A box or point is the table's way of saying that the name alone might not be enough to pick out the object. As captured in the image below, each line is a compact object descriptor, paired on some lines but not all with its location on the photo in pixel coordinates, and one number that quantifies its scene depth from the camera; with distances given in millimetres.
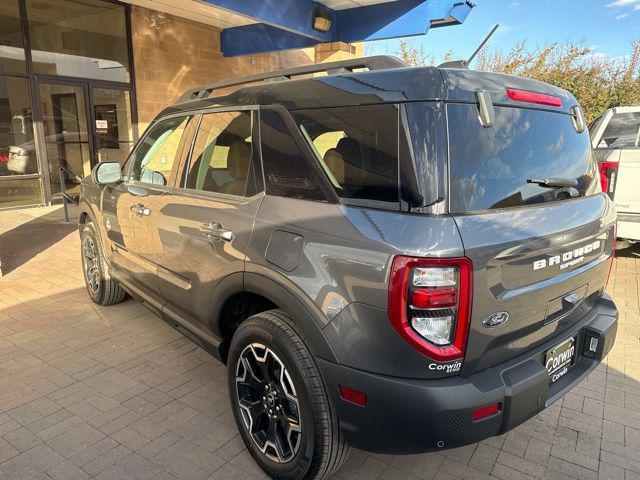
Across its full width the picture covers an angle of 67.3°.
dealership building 8930
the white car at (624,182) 5422
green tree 13602
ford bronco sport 1828
